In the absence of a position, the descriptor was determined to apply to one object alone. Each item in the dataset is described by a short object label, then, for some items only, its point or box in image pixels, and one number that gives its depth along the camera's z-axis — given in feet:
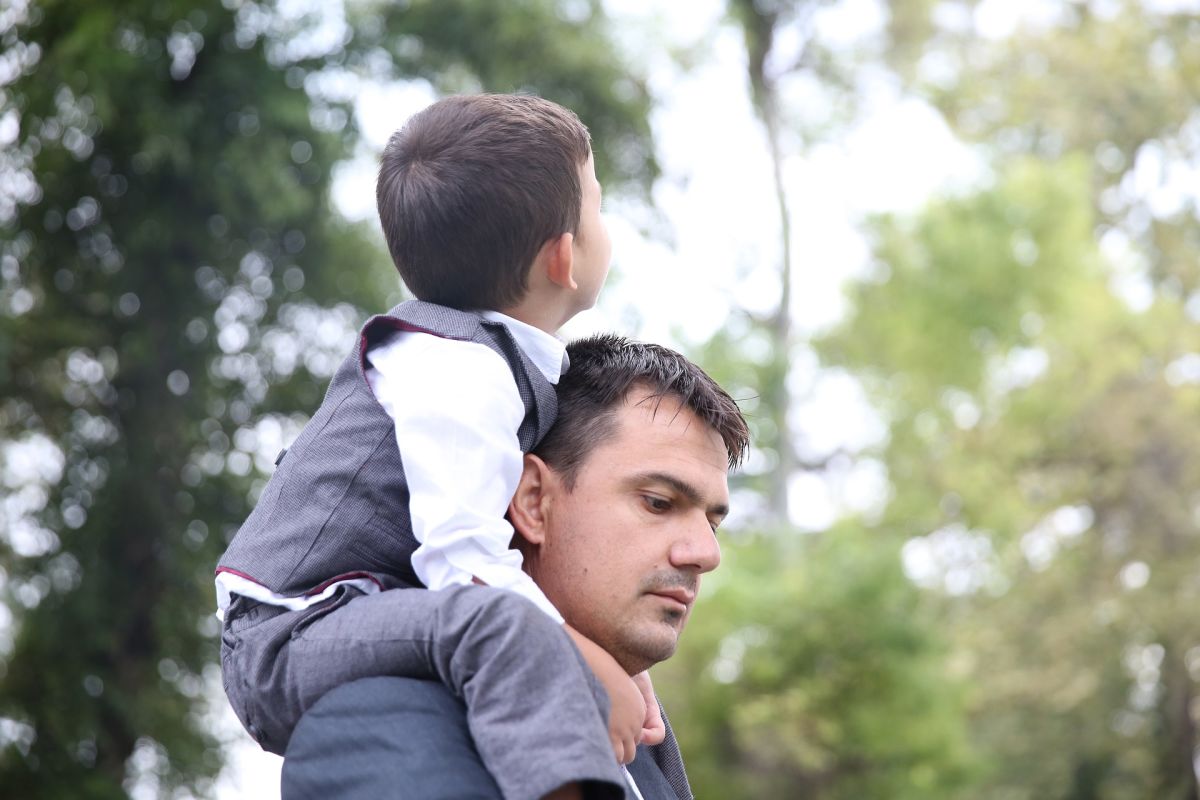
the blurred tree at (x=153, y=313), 30.17
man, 5.66
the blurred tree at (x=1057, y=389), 43.09
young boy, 4.64
